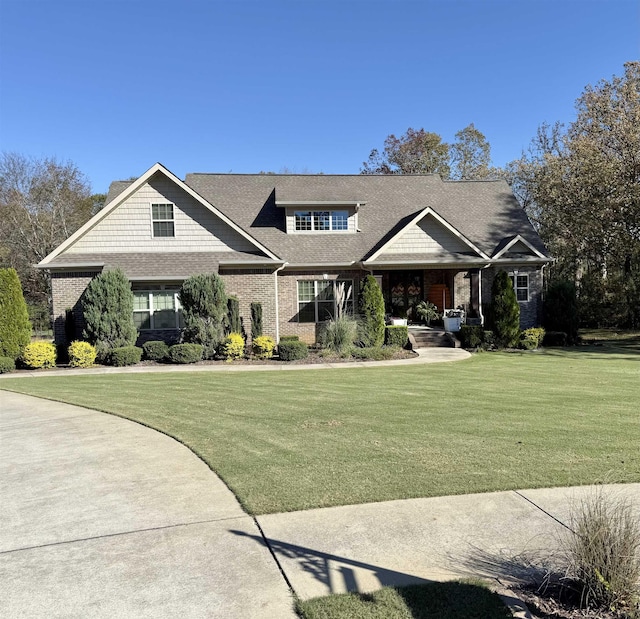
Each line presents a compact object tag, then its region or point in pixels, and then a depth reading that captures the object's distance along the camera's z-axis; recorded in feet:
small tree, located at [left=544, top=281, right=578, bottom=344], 67.82
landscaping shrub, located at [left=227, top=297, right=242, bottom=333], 57.98
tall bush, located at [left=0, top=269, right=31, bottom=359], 52.95
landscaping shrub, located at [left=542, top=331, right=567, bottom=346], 66.59
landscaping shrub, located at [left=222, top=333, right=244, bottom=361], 54.85
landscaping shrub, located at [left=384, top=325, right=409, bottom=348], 60.49
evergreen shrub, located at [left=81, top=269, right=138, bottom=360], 53.47
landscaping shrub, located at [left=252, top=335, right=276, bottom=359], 56.18
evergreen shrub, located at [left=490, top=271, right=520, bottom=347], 61.57
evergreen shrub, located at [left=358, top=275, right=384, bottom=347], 58.59
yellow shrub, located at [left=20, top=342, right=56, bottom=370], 51.78
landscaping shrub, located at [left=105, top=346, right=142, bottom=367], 52.08
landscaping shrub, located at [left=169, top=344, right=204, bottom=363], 52.90
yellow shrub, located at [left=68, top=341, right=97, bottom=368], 51.88
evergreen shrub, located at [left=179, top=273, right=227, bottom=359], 54.34
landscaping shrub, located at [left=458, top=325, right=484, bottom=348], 62.08
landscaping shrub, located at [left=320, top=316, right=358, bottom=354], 56.54
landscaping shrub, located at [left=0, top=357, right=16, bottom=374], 50.26
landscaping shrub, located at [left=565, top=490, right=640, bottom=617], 9.53
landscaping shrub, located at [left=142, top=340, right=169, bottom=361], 54.60
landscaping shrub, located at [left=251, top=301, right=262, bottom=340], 60.75
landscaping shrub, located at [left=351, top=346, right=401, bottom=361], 55.05
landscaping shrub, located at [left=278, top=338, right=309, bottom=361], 54.08
